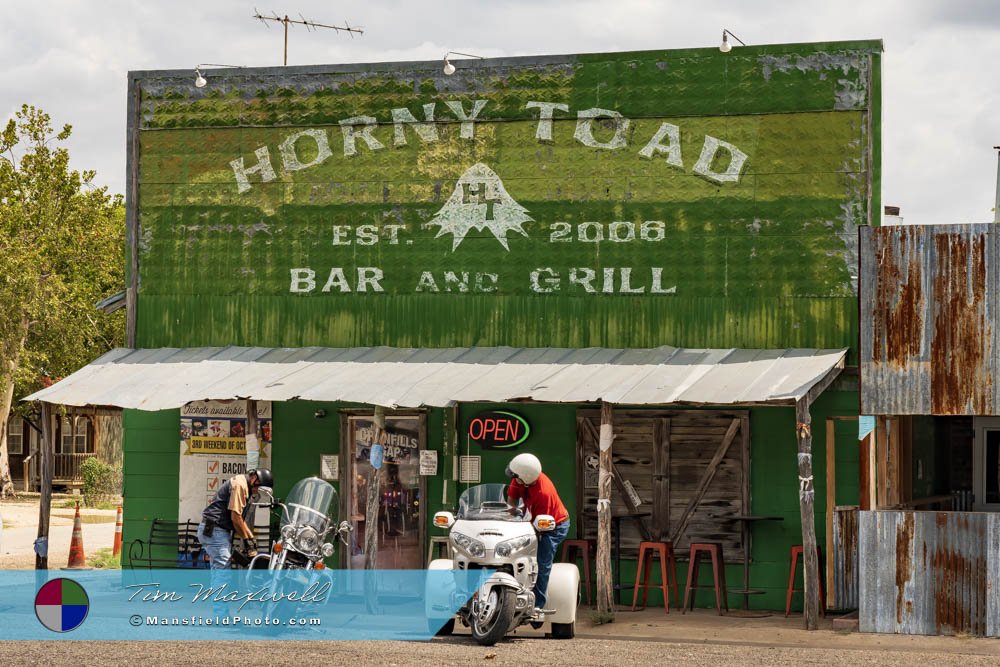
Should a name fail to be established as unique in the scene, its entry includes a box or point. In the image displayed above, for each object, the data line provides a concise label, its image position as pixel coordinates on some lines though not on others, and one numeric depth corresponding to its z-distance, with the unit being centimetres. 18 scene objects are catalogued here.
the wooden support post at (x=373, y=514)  1627
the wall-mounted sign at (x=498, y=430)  1762
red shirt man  1365
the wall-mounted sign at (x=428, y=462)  1795
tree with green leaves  3634
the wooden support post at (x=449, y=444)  1780
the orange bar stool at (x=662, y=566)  1648
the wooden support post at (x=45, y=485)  1797
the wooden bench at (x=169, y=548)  1856
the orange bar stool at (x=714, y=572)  1641
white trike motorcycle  1282
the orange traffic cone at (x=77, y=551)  2108
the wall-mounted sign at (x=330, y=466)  1830
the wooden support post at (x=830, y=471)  1641
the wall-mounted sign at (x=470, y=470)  1770
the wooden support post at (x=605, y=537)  1548
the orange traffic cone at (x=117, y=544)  2261
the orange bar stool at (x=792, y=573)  1631
